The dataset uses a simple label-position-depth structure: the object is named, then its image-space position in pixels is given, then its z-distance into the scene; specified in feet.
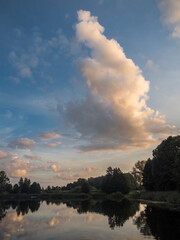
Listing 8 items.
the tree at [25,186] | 600.52
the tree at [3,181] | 555.69
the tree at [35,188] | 602.85
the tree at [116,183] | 459.73
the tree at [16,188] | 598.22
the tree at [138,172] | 504.84
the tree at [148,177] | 305.14
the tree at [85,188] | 505.86
